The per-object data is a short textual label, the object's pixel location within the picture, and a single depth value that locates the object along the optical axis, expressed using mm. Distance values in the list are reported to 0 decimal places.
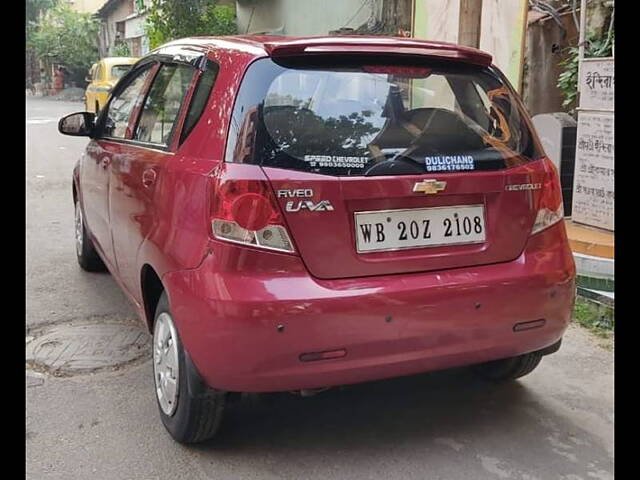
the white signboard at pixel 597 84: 5162
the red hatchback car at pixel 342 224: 2646
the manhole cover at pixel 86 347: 4020
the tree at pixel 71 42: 36281
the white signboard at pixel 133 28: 29477
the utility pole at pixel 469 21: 7570
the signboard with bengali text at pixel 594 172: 5242
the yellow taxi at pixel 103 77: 16672
